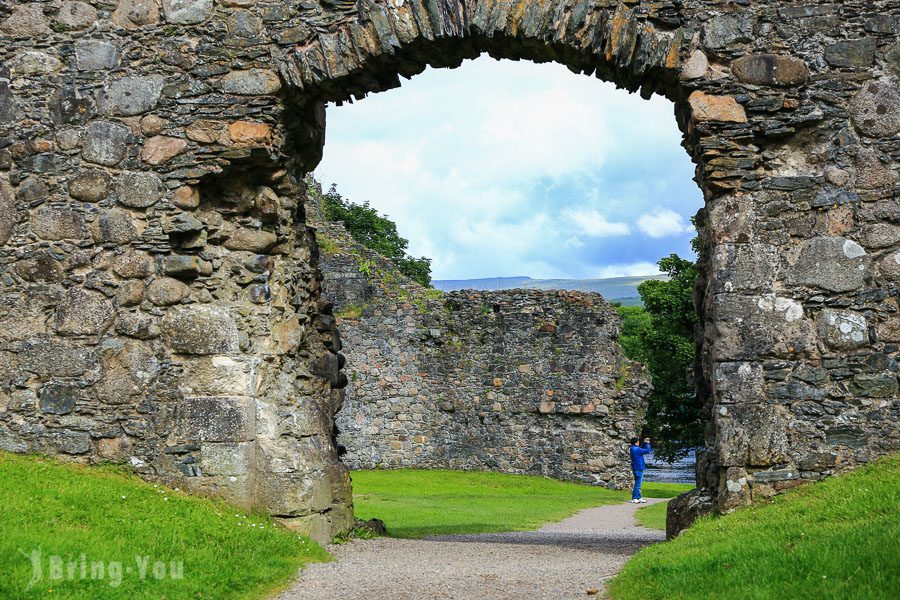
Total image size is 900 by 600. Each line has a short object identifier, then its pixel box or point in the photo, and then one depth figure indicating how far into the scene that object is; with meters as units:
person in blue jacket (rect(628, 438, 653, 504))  18.38
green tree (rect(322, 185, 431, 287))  39.78
